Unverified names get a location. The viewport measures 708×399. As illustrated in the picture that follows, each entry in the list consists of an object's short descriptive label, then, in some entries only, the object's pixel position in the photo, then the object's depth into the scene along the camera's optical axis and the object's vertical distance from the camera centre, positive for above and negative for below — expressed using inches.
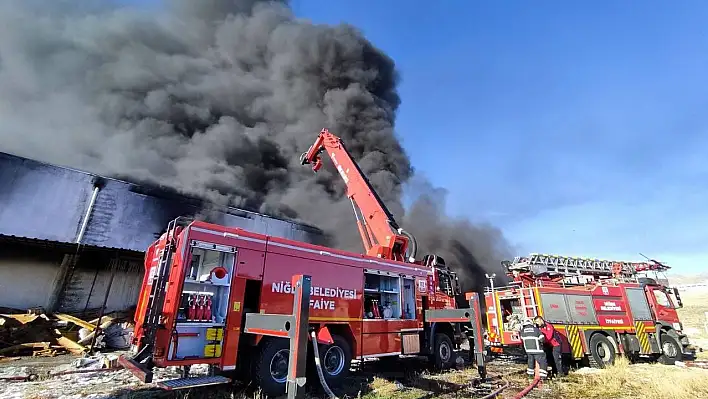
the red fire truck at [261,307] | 194.4 +14.2
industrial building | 482.3 +121.0
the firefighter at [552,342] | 306.7 -6.2
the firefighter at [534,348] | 287.1 -10.6
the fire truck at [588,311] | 370.3 +24.8
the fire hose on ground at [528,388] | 223.9 -34.1
